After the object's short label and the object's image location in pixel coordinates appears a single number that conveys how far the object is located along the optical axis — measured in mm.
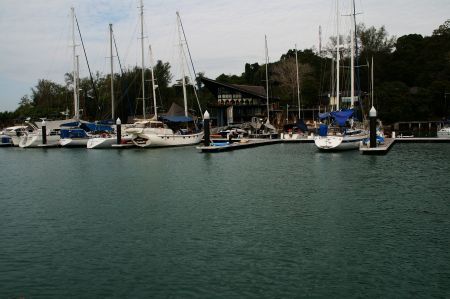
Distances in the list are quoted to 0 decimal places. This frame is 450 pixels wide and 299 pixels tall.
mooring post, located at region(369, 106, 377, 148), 39219
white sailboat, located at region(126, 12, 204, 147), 51594
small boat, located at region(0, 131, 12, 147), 64688
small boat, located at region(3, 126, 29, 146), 63206
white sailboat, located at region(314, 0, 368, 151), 42044
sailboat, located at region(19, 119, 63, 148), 58656
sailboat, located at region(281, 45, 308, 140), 55812
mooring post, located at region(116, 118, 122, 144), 53000
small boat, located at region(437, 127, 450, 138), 51250
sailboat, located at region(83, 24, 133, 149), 54219
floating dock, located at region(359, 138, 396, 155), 39188
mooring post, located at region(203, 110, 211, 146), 46875
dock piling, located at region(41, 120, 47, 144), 57906
